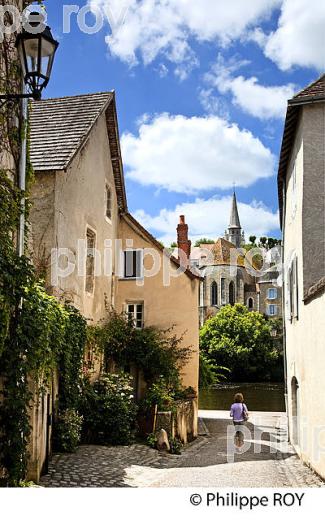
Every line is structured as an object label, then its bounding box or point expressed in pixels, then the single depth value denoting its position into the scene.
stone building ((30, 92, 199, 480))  12.12
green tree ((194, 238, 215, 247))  84.07
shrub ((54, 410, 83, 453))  11.30
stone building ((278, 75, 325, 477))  9.88
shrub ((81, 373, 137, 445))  13.19
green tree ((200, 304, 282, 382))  54.12
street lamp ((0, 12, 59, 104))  6.20
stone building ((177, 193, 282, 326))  68.50
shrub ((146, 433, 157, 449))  13.59
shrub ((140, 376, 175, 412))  14.84
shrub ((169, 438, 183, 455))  13.83
